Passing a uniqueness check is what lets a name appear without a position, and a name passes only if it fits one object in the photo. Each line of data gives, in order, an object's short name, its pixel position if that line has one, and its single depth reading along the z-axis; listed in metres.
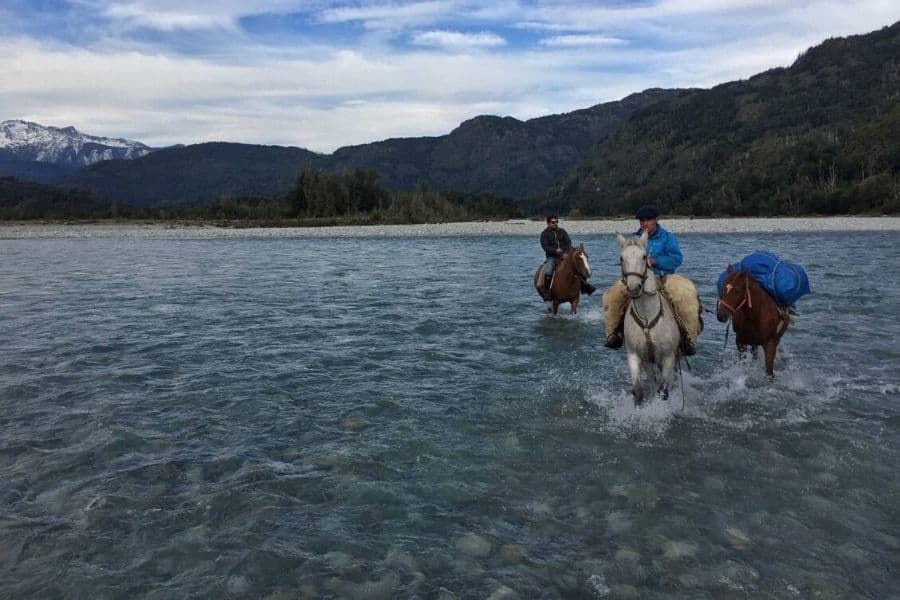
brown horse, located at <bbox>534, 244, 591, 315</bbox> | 15.93
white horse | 8.67
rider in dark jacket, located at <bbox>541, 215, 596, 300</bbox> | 17.14
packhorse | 10.20
